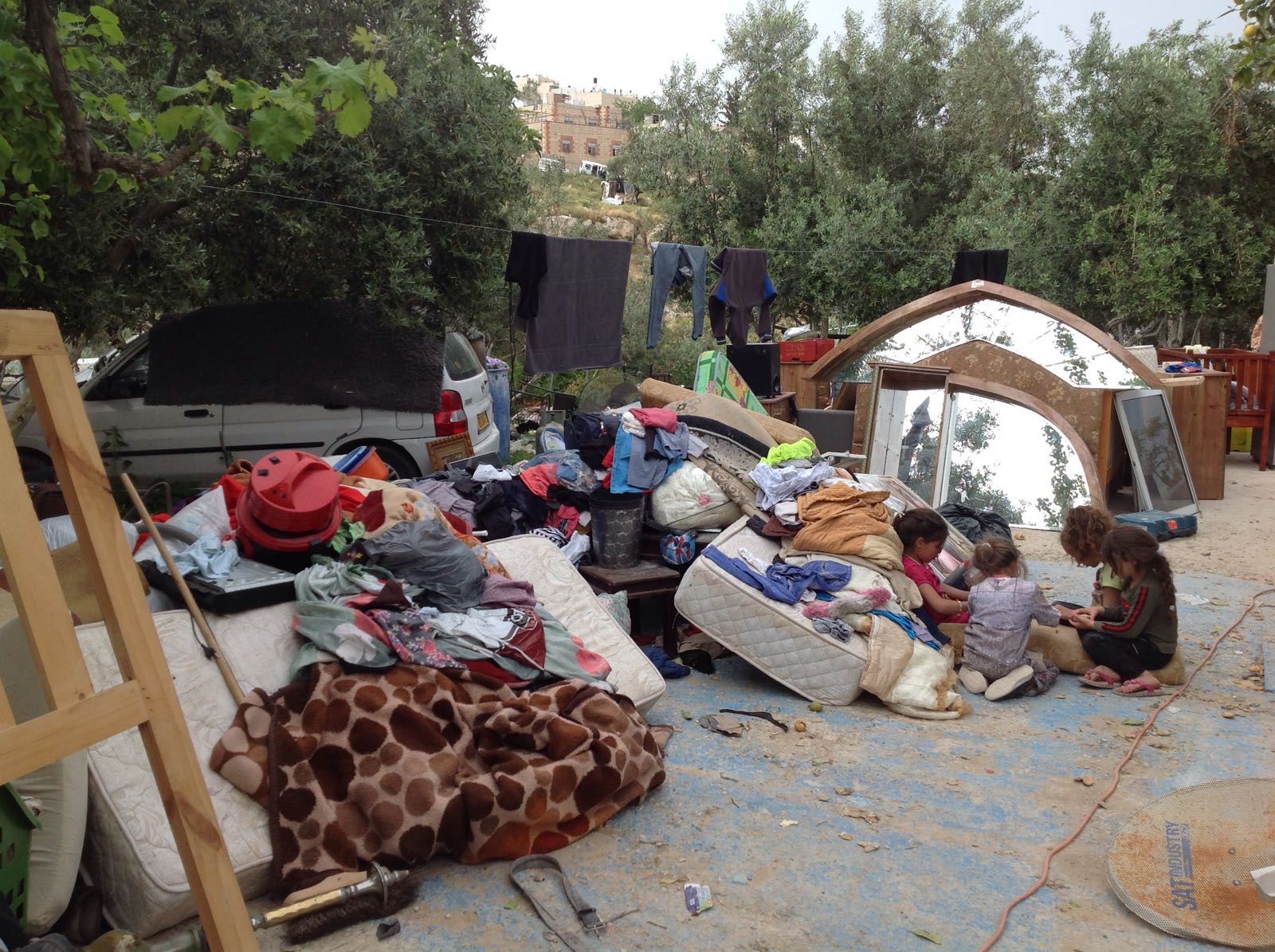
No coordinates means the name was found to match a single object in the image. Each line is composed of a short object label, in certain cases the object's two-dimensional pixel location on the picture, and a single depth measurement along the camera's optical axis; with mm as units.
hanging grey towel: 8148
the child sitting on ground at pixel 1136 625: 4973
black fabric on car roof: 8195
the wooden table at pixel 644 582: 5723
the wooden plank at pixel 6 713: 1647
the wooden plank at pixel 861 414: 9828
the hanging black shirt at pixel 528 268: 7789
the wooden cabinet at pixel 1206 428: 9953
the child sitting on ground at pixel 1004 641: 5070
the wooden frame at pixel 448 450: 8289
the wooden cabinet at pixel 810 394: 11344
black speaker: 11180
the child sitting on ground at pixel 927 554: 5616
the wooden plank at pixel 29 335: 1720
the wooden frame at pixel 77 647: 1686
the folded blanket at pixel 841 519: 5551
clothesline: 7109
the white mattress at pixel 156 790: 2932
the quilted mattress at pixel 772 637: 4895
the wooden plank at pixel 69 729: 1602
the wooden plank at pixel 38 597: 1683
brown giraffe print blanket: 3223
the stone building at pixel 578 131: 68000
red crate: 13172
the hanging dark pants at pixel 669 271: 9414
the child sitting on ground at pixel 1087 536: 5594
